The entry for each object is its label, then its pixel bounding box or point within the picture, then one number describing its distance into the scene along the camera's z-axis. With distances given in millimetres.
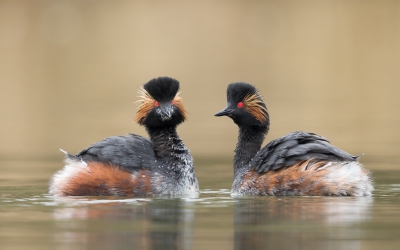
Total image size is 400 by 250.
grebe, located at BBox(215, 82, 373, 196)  10523
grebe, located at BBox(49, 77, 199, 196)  11023
